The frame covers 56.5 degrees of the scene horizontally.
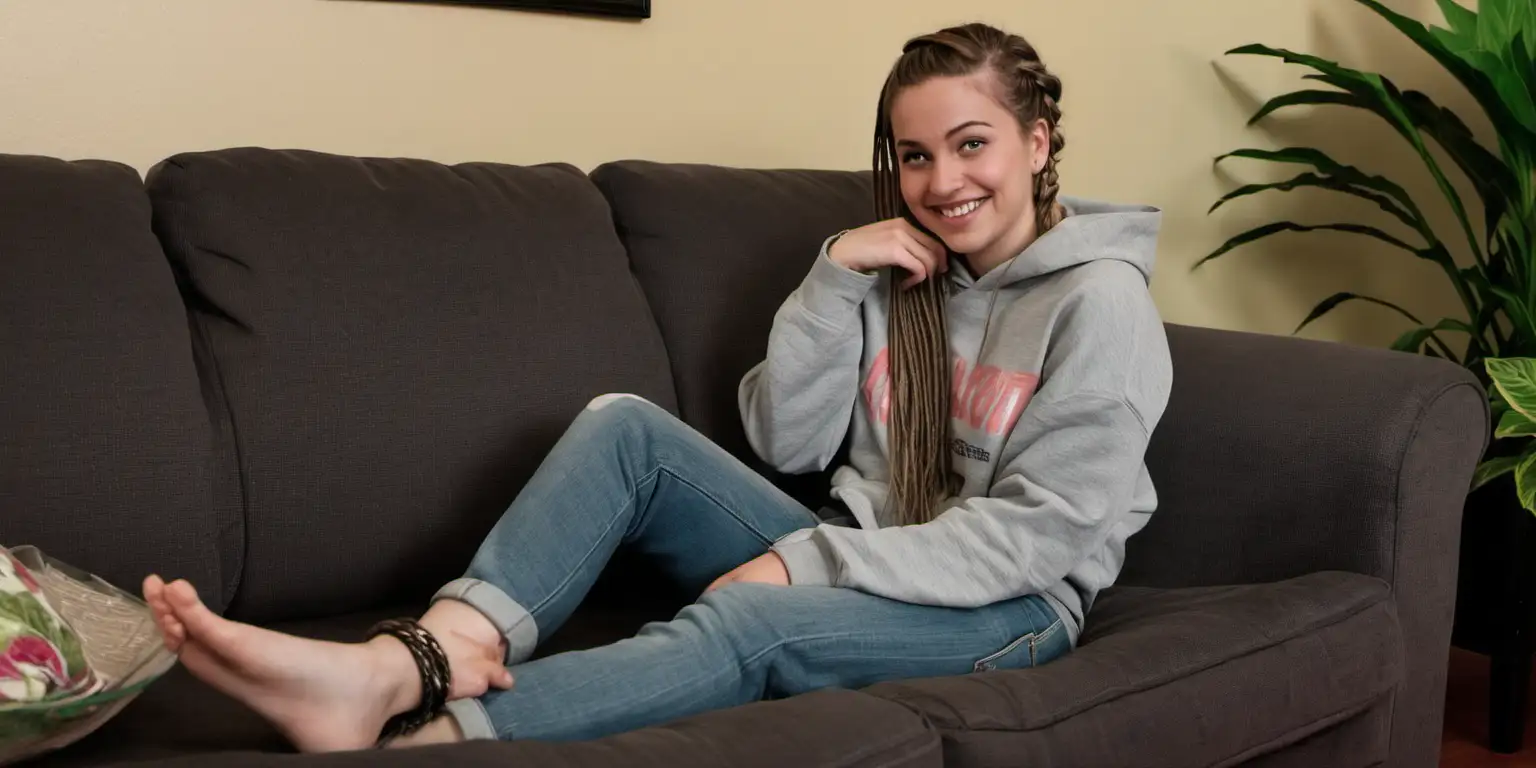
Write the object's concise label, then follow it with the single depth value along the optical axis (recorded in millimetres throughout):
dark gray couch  1309
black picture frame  1955
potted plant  2068
